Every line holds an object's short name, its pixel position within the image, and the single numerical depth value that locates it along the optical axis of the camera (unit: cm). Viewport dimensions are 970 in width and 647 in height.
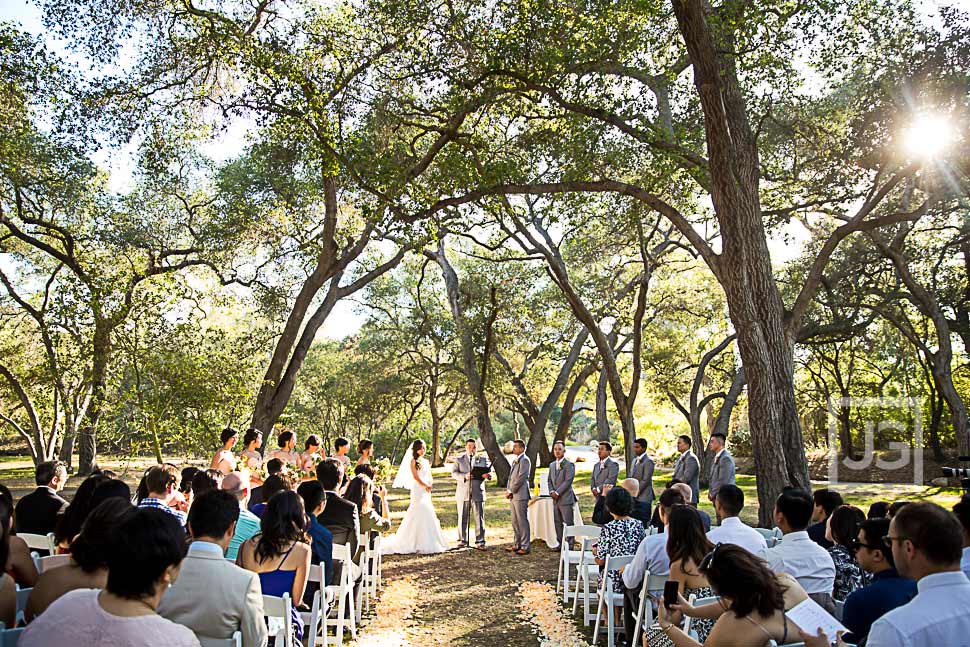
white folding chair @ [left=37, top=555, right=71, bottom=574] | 391
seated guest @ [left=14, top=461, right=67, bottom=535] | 573
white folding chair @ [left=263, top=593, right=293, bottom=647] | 407
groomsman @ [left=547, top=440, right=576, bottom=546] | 1129
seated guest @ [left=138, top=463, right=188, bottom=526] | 525
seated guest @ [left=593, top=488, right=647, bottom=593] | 630
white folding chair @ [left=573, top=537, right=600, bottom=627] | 691
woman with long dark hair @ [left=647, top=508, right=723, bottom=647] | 455
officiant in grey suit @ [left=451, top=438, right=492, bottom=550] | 1214
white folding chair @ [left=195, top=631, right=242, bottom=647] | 327
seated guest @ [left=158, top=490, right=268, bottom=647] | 331
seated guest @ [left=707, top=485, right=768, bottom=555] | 500
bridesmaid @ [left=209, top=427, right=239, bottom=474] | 859
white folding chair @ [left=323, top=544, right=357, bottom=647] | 621
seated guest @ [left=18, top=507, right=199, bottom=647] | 231
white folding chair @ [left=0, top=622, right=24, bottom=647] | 316
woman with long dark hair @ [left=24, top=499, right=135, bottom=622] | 309
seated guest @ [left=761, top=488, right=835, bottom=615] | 451
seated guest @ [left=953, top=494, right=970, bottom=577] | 383
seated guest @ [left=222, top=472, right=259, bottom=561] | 519
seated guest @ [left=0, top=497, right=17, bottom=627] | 332
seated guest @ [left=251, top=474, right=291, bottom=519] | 574
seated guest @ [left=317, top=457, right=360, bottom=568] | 699
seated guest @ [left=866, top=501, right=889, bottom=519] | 495
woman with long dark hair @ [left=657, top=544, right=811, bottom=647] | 319
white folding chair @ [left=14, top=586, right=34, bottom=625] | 384
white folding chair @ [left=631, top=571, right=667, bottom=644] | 522
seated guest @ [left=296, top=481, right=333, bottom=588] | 545
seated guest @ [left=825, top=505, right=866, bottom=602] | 484
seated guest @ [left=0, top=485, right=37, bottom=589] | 385
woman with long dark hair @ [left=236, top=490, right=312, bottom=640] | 434
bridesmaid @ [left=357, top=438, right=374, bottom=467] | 1036
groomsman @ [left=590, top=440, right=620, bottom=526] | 1041
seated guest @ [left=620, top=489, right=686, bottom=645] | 536
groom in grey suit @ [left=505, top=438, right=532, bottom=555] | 1174
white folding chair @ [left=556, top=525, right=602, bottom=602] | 806
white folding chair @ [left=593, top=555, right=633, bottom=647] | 600
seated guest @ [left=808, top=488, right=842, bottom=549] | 562
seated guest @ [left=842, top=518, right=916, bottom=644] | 348
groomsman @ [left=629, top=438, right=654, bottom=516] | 1024
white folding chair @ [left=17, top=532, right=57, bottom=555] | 540
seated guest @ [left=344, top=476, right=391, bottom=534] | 834
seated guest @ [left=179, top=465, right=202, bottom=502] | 641
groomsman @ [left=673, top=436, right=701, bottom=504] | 973
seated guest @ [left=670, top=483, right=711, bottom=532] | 477
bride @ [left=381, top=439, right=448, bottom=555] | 1177
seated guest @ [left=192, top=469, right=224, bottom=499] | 532
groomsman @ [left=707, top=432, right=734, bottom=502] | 944
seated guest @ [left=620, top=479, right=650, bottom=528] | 816
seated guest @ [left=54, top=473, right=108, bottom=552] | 440
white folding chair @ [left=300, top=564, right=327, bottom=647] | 496
